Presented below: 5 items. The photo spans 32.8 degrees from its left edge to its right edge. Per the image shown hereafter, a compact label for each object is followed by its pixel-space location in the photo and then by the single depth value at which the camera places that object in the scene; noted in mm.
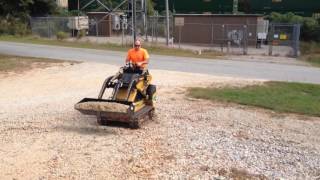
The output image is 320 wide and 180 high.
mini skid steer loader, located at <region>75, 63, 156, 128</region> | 11227
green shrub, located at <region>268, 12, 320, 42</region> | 47781
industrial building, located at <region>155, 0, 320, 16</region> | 55656
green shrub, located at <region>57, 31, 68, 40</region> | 45625
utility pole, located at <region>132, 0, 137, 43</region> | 36016
